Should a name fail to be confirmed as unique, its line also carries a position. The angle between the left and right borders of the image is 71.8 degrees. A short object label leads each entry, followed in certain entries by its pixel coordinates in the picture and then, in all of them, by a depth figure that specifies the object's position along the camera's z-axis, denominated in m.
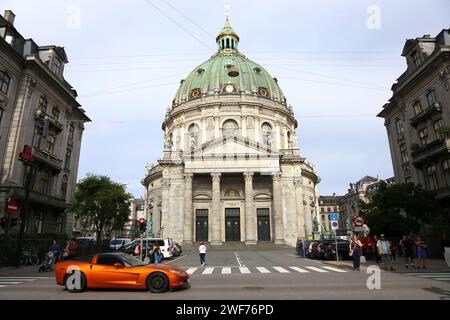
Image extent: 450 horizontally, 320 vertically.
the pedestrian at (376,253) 22.03
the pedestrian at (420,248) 17.67
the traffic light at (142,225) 20.42
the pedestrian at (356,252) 16.92
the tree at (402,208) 25.70
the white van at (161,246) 27.78
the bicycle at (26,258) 21.67
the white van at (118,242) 45.62
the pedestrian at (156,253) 20.40
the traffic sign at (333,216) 22.14
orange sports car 10.22
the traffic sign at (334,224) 22.65
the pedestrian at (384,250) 17.64
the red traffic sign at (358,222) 19.39
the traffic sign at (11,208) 19.24
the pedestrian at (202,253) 21.34
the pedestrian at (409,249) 18.45
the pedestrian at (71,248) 20.66
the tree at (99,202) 32.09
